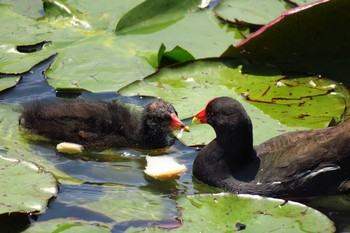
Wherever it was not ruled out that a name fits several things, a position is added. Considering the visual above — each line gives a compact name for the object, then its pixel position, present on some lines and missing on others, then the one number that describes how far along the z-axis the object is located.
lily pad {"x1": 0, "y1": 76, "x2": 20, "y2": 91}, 13.89
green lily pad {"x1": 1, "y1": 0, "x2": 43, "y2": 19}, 16.17
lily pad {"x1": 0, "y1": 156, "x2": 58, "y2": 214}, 10.19
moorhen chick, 13.19
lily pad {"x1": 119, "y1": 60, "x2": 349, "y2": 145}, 13.00
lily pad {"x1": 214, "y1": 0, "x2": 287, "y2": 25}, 15.34
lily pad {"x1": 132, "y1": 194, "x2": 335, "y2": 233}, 10.16
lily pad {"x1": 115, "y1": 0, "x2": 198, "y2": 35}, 15.10
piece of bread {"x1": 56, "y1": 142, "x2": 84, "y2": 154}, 12.98
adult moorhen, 11.87
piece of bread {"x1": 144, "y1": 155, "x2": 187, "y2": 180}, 12.38
